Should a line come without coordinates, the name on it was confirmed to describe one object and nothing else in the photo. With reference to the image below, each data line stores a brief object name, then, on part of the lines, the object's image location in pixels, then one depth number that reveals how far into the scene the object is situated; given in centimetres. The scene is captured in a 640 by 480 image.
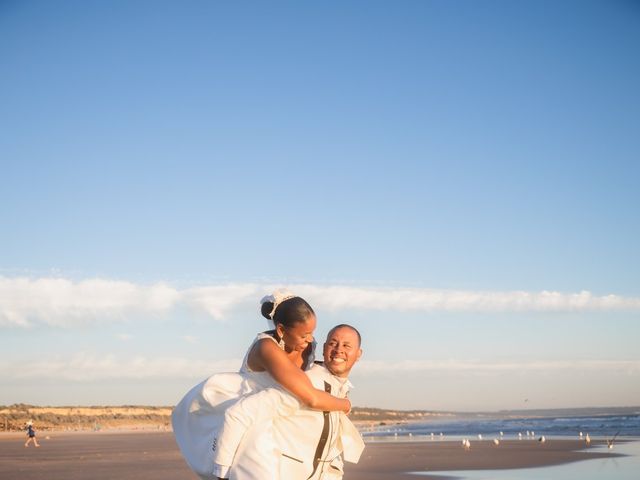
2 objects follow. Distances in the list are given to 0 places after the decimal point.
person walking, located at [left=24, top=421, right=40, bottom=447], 3381
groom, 446
